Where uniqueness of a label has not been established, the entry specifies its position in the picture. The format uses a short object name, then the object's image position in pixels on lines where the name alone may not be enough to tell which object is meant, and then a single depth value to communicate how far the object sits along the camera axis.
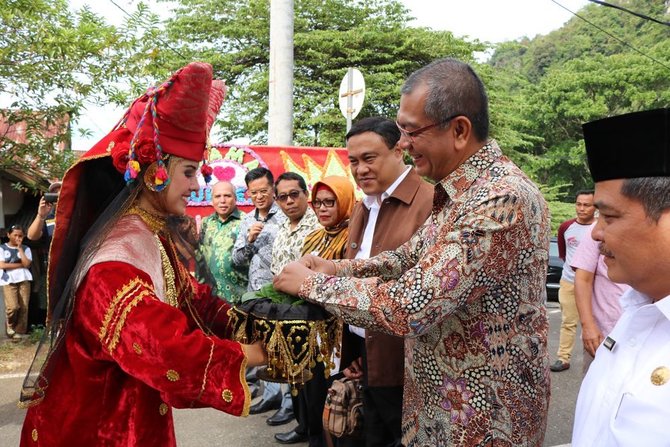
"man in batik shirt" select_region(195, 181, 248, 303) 5.29
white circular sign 6.65
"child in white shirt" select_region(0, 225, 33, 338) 7.13
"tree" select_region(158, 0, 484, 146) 17.03
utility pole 6.97
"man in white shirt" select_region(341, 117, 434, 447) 2.72
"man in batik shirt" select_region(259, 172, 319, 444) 4.35
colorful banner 7.80
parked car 11.55
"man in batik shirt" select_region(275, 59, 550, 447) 1.73
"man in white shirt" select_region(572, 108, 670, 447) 1.21
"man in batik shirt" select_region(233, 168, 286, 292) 4.88
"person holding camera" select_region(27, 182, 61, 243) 6.61
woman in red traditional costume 1.76
